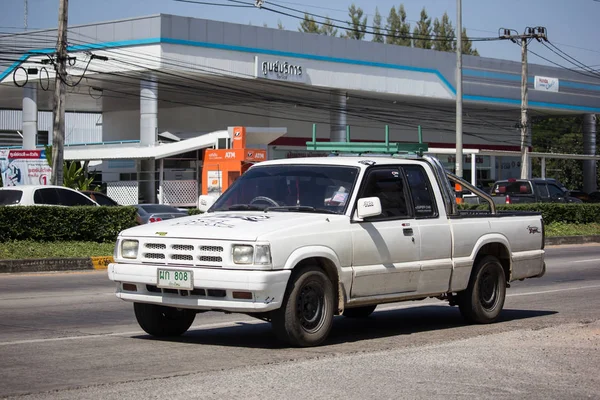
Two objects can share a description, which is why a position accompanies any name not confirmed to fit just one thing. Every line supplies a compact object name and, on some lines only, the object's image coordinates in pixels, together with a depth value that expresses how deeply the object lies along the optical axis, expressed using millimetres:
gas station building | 45750
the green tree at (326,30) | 101900
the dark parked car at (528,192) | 35656
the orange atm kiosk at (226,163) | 36188
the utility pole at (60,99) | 27875
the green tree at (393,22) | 102312
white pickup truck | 8141
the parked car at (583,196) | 57250
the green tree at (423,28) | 103062
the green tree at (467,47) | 107062
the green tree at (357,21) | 99750
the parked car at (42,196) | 23219
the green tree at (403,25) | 101838
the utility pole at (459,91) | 35031
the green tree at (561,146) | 88188
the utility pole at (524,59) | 49125
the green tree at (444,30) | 104588
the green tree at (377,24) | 98988
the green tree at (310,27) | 101500
